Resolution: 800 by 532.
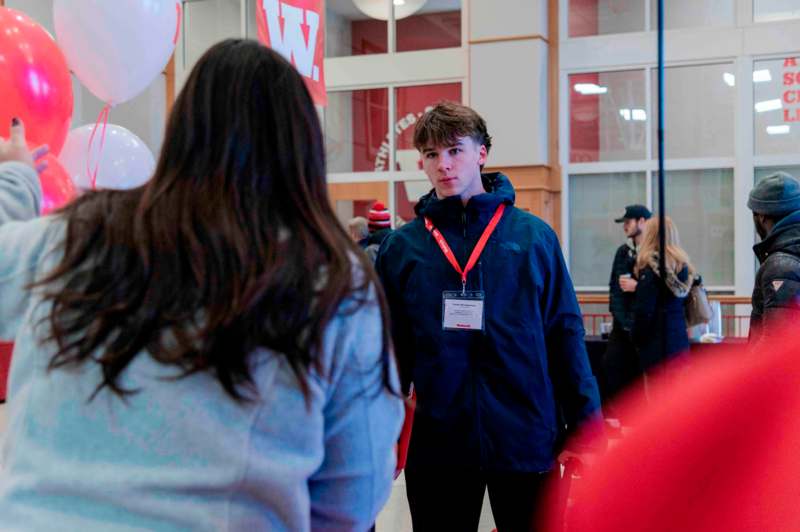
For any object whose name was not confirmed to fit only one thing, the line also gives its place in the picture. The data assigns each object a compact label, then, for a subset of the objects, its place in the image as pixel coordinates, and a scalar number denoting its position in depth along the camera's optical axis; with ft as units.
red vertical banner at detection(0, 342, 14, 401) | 24.03
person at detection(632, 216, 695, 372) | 18.99
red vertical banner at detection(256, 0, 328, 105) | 13.26
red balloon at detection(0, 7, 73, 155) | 11.19
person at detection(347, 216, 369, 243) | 20.98
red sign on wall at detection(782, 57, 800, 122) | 32.89
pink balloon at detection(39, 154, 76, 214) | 11.03
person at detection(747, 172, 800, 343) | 9.81
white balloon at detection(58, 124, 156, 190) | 13.78
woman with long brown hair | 3.39
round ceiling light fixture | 37.50
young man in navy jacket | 7.84
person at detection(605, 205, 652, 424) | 20.35
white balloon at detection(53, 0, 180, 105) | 12.96
